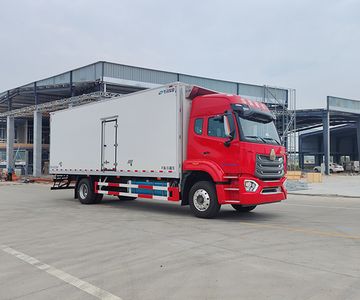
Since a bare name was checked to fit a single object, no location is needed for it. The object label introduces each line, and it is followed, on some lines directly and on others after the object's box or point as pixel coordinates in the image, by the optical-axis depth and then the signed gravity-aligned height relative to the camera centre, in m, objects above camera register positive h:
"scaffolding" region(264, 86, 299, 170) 38.22 +5.34
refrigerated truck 10.18 +0.35
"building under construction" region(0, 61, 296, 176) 32.22 +6.68
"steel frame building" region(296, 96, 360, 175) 47.97 +5.59
